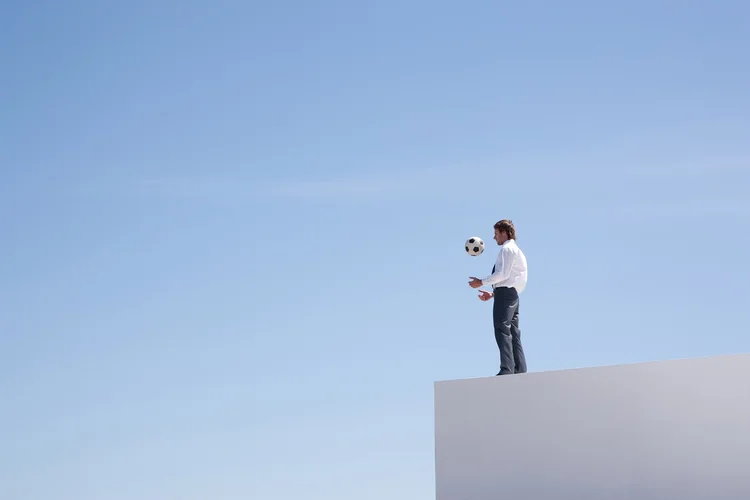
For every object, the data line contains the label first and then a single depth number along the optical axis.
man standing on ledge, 10.37
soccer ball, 11.20
